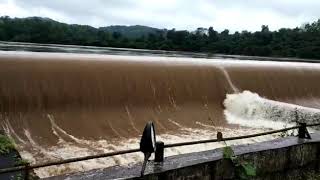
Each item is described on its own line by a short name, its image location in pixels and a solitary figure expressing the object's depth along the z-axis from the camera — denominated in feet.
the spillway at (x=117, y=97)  17.95
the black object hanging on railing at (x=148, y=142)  6.06
